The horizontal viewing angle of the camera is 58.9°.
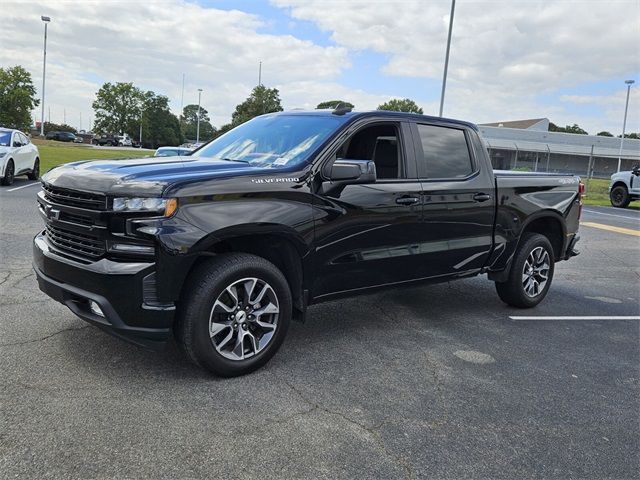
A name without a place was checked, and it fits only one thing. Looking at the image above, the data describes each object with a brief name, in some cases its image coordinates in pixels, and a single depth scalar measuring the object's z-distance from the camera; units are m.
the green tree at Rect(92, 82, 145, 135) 92.56
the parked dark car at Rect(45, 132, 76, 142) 76.75
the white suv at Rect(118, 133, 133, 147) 81.81
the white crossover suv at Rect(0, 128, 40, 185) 14.64
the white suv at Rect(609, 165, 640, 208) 20.94
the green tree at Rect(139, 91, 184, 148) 95.12
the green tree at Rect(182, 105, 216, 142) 129.94
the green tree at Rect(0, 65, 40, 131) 54.47
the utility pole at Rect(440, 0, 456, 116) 22.16
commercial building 52.53
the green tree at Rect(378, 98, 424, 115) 79.12
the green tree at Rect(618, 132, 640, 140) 101.06
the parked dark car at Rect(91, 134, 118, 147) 77.92
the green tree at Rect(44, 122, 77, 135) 98.12
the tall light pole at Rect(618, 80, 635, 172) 52.61
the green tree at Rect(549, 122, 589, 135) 105.34
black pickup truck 3.50
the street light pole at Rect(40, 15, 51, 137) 53.47
